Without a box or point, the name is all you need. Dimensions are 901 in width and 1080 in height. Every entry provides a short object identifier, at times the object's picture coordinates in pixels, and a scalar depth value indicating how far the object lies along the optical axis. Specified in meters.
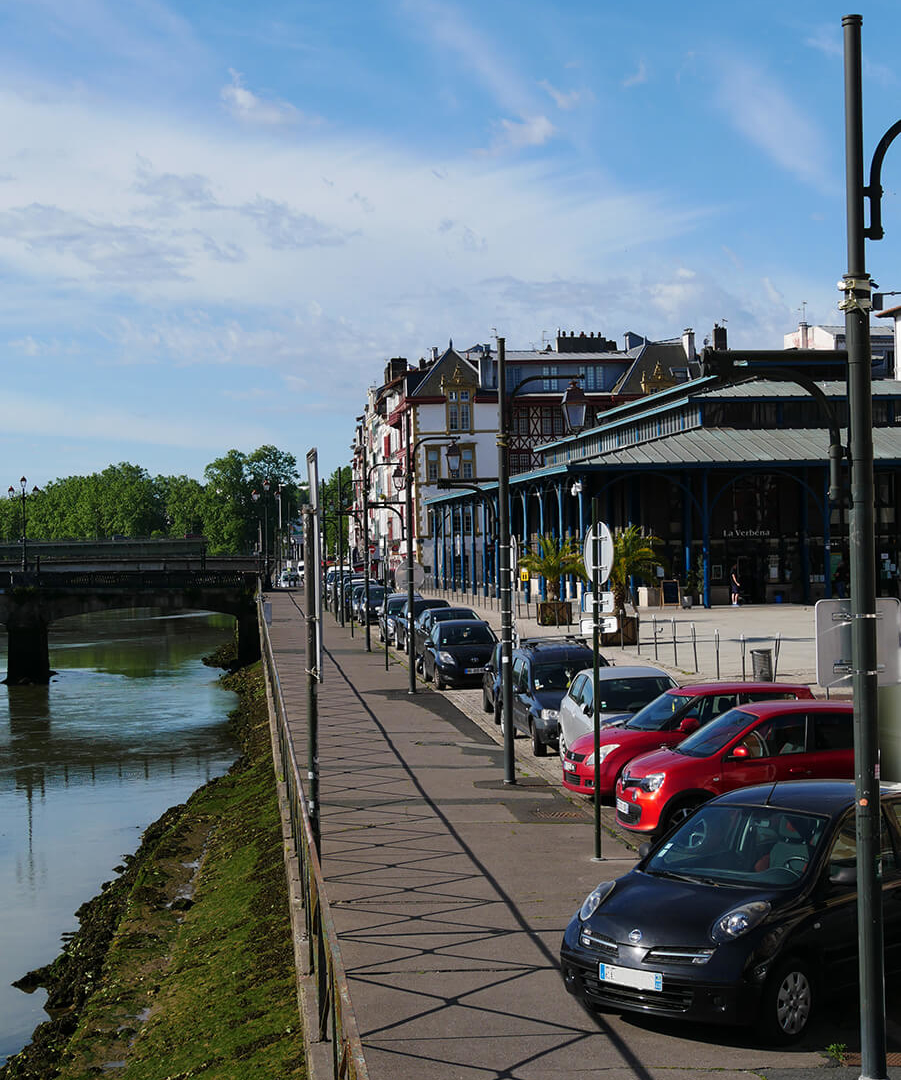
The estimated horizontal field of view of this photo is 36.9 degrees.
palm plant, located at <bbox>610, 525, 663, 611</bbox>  42.81
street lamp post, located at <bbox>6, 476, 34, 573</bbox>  75.81
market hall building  56.84
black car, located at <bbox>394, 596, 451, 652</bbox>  45.50
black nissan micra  8.48
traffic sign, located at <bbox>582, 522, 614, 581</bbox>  13.64
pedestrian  55.81
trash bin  25.22
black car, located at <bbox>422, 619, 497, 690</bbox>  33.31
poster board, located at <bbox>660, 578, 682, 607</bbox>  56.69
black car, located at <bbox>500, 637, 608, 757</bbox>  22.42
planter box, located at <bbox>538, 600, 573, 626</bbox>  48.44
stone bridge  61.88
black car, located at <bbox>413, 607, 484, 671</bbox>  38.14
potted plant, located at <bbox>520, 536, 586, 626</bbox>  47.25
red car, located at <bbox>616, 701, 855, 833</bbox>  14.44
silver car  19.62
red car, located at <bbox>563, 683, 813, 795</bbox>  17.25
